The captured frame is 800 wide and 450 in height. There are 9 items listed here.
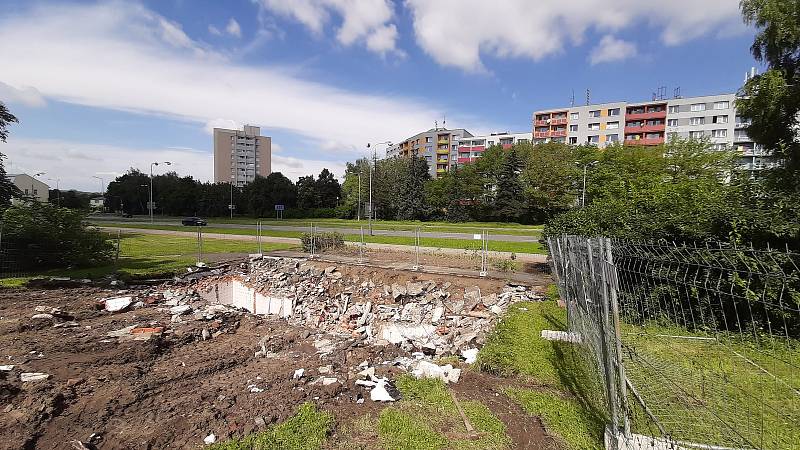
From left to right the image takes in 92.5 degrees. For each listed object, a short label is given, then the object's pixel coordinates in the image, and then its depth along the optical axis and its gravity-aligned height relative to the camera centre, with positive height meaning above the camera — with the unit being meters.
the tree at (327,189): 71.62 +3.29
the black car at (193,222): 46.91 -2.12
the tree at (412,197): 58.78 +1.67
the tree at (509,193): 49.69 +2.15
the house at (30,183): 72.59 +3.83
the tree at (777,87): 9.88 +3.30
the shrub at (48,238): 15.34 -1.51
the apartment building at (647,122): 60.06 +15.35
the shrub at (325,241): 22.16 -2.00
